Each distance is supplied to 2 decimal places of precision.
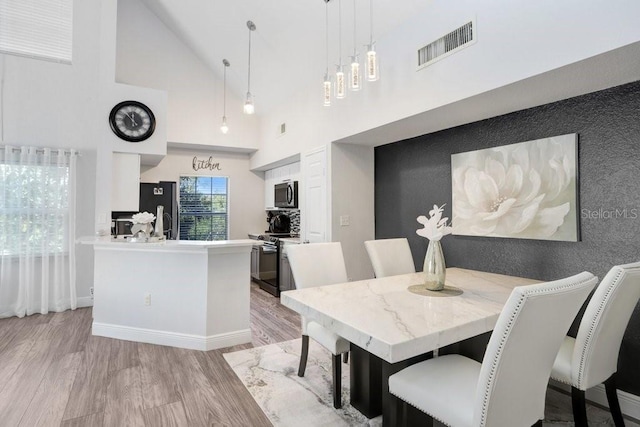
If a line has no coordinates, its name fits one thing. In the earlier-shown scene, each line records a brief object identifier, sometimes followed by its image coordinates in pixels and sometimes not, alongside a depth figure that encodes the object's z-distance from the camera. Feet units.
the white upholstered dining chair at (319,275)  7.30
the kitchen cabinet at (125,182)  14.69
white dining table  4.54
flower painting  8.27
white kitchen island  10.41
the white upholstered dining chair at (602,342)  5.57
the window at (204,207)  20.38
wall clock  14.43
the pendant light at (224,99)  19.57
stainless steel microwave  17.57
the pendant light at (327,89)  8.63
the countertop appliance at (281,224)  19.15
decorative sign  20.42
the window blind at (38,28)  14.01
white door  14.11
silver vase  7.04
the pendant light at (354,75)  7.78
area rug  6.90
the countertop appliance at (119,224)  14.76
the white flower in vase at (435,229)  7.07
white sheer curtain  13.58
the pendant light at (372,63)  7.45
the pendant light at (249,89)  11.49
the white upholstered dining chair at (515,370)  3.83
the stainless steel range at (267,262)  17.10
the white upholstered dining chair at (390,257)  9.69
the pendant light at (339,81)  8.16
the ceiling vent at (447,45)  8.20
